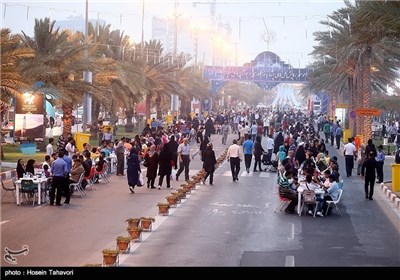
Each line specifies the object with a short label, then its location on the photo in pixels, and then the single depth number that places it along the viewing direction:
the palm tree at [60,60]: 42.16
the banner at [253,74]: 97.31
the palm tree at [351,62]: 48.34
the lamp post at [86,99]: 46.12
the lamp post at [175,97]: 77.06
